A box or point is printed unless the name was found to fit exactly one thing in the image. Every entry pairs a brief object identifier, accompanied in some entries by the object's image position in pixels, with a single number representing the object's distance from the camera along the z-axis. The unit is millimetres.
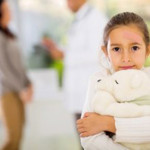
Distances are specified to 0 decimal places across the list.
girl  1358
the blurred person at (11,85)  4333
